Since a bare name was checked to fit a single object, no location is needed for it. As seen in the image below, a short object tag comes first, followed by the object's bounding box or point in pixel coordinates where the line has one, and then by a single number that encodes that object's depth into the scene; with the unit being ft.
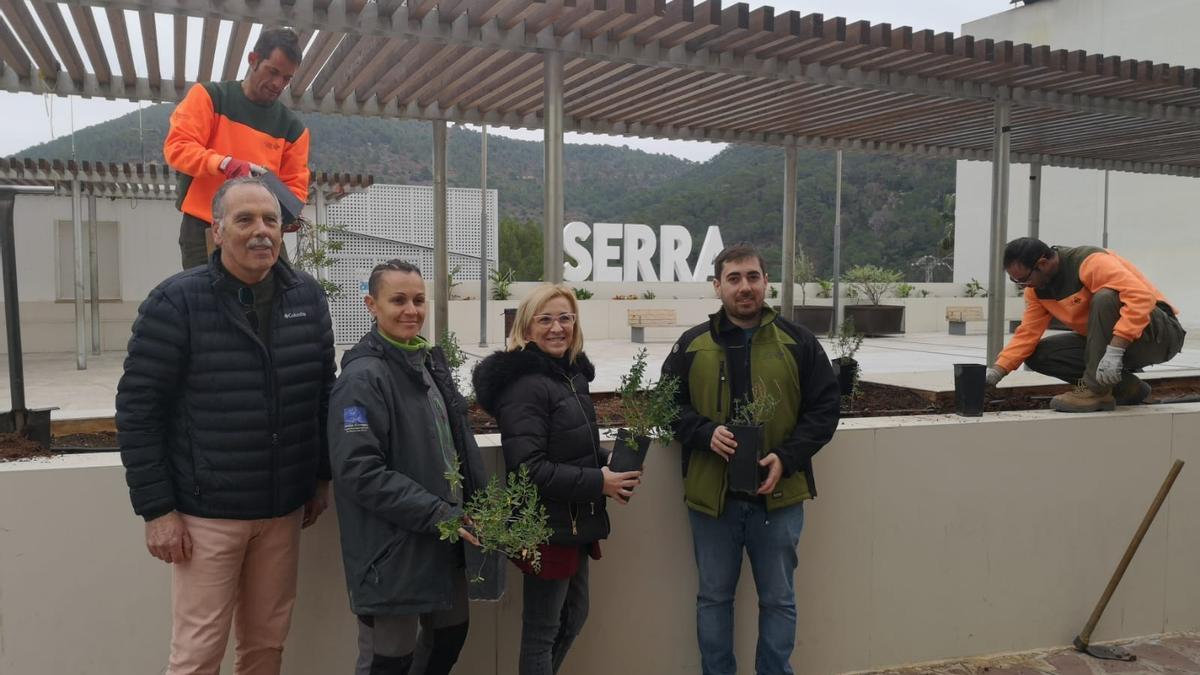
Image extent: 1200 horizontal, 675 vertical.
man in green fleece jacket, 10.41
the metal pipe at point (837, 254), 45.29
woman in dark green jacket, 7.60
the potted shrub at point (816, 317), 50.88
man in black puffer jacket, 7.34
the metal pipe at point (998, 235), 19.98
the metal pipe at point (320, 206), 37.83
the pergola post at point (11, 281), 9.99
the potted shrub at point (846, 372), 15.42
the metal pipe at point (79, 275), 31.42
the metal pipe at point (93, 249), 32.91
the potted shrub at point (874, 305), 52.95
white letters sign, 80.33
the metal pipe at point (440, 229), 20.27
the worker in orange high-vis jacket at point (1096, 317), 14.19
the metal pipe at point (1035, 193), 29.71
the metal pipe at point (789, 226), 25.09
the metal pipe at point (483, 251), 38.73
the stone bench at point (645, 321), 47.91
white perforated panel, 52.70
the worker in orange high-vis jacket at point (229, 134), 9.59
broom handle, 13.78
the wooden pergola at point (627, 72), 13.83
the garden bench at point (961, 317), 55.52
